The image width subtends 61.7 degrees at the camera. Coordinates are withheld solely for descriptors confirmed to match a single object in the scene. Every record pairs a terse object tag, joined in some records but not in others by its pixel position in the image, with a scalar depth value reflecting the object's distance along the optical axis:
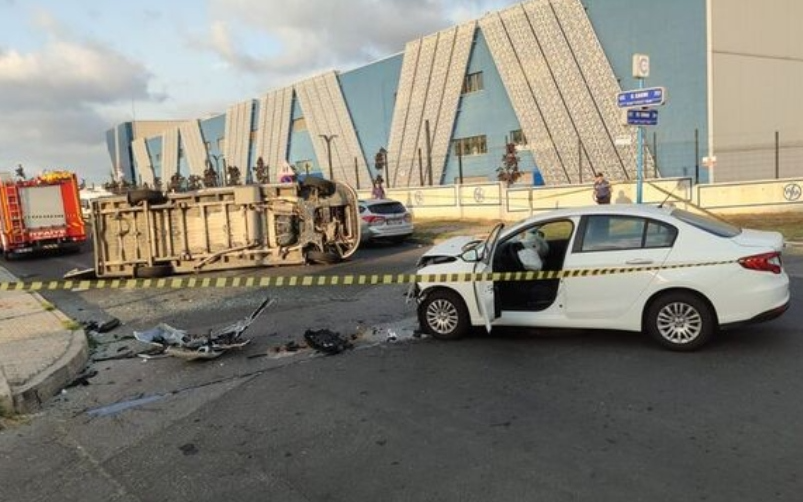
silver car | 19.23
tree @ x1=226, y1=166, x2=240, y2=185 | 70.19
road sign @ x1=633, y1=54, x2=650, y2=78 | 14.73
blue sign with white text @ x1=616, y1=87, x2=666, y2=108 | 14.23
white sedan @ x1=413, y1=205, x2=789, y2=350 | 6.41
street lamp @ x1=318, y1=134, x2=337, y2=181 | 55.45
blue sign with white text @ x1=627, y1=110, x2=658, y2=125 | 14.44
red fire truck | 21.67
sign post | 14.26
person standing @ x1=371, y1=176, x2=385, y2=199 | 28.92
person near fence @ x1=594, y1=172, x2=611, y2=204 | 20.58
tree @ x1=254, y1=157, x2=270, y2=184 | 64.56
